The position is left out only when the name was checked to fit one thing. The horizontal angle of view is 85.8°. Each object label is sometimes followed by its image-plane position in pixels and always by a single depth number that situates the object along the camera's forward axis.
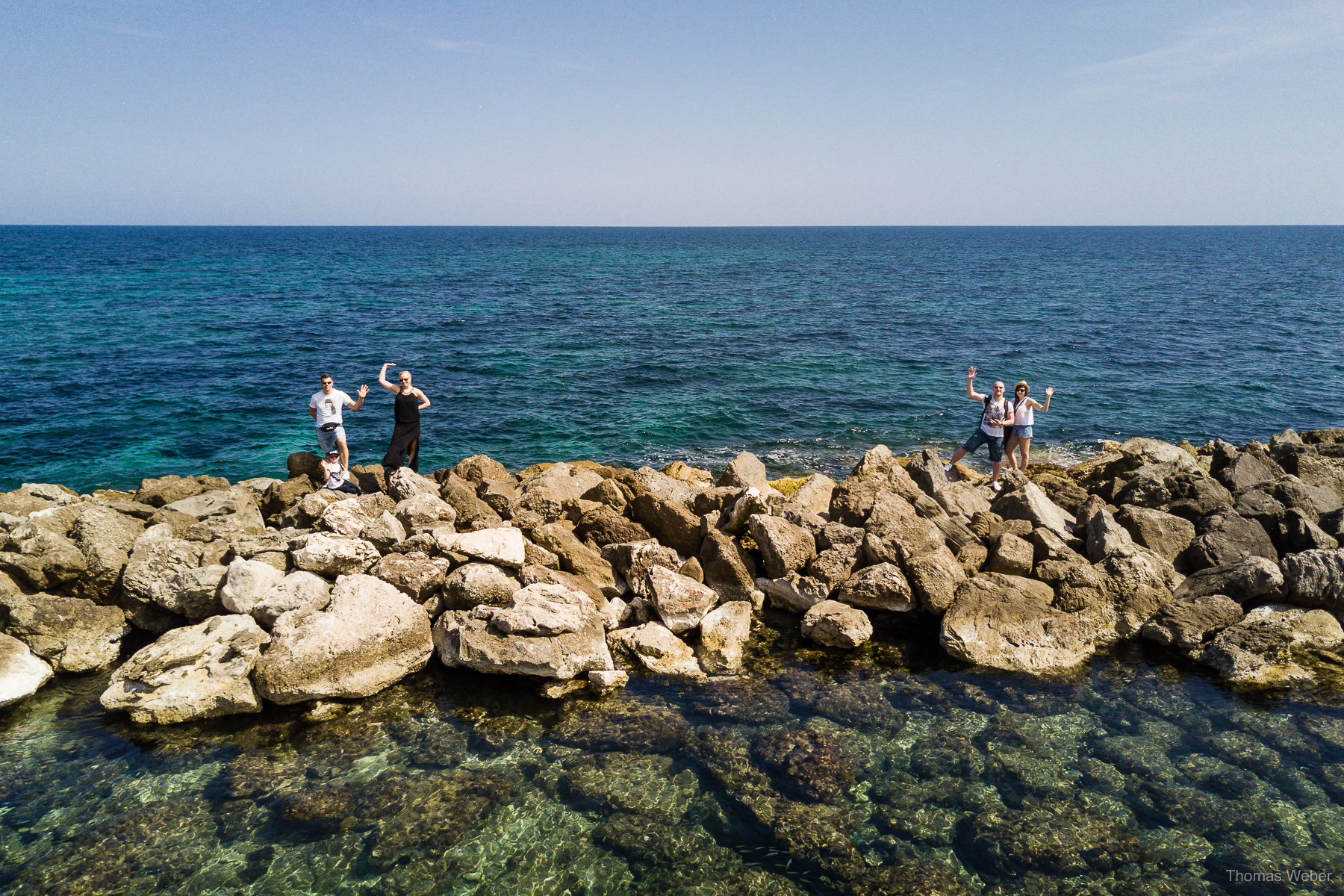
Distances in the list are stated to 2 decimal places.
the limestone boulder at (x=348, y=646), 9.19
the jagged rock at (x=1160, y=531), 12.34
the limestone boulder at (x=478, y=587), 10.46
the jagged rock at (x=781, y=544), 11.99
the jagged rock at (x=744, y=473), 15.59
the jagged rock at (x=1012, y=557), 11.66
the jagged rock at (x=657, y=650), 10.30
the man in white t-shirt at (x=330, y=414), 14.97
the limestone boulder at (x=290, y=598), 10.14
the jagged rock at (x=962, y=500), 13.49
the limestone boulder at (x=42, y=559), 10.69
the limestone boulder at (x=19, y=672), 9.38
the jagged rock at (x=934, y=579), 11.12
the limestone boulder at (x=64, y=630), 10.06
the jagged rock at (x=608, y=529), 12.70
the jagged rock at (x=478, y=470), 15.03
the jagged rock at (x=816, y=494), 14.30
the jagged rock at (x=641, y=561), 11.59
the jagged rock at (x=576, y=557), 11.77
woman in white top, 16.80
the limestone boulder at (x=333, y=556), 10.75
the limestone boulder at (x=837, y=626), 10.84
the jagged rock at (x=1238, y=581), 10.80
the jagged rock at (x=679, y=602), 10.98
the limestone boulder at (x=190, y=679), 9.07
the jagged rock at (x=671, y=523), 12.74
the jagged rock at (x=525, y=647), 9.67
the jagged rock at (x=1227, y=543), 11.77
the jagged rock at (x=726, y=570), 11.84
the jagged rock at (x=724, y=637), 10.46
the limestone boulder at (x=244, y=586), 10.24
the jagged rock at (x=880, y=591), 11.20
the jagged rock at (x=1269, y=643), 9.97
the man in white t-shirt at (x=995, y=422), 16.73
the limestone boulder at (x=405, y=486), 13.14
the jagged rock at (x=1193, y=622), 10.60
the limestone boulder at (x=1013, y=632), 10.38
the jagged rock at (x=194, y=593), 10.52
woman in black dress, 15.53
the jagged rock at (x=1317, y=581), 10.65
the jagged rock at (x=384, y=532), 11.41
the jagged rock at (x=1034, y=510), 12.93
